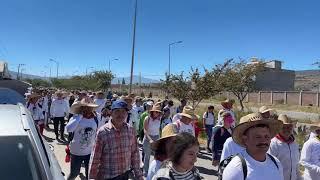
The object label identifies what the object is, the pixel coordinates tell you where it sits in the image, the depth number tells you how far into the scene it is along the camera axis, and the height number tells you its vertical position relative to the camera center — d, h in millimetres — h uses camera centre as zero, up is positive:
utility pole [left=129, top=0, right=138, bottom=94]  14792 +3249
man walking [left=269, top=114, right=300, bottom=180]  3161 -810
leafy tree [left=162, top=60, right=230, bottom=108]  13031 +65
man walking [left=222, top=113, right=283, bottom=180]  1722 -492
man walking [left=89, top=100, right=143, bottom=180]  2715 -737
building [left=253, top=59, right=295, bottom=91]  46004 +2197
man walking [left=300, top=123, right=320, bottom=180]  3154 -896
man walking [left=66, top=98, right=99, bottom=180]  3709 -766
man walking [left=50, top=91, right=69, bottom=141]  8075 -983
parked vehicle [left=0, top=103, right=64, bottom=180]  1566 -485
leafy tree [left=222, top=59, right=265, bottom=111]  20491 +1050
